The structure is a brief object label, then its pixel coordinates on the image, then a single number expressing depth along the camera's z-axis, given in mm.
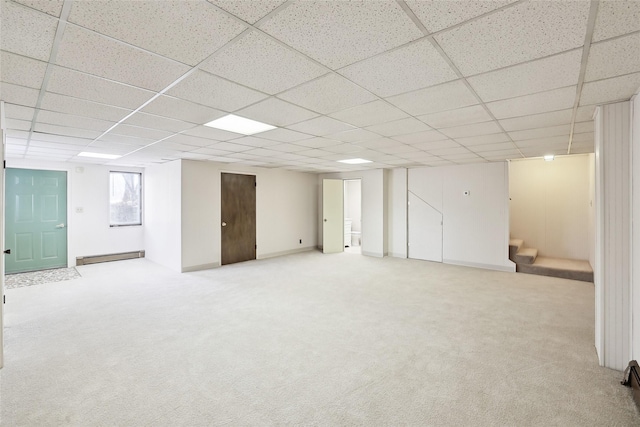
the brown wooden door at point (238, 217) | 6957
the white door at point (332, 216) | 8570
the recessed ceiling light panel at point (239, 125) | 3221
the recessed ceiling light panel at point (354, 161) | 6323
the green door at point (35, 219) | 6042
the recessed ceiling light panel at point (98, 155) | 5422
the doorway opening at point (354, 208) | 10797
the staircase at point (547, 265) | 5699
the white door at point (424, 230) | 7320
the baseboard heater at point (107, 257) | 6883
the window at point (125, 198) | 7391
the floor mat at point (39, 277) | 5352
